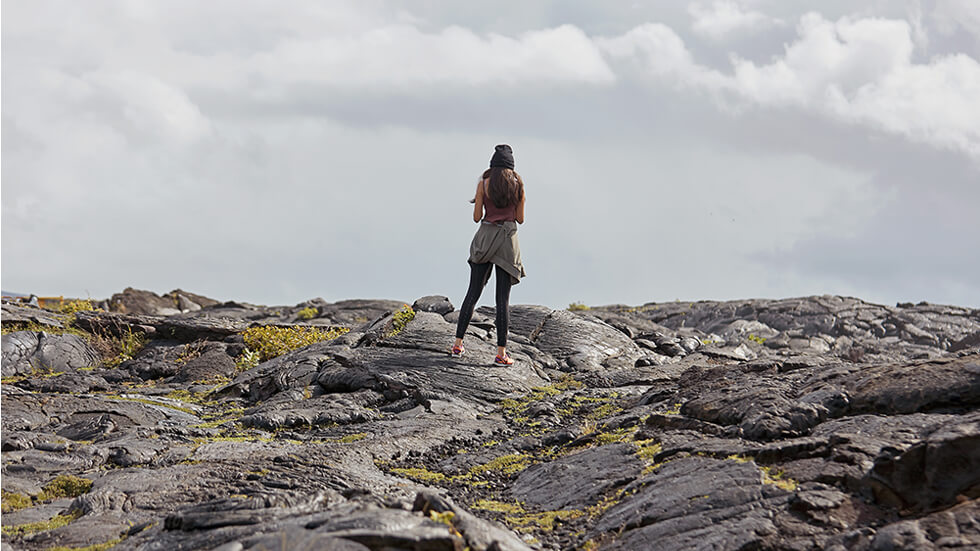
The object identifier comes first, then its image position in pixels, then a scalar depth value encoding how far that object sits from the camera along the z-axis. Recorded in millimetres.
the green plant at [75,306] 25203
